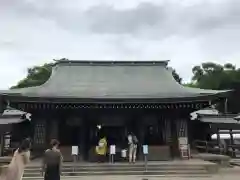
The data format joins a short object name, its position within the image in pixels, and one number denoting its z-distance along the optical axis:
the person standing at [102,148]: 9.80
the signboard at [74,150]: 9.01
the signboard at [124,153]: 9.98
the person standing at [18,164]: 3.49
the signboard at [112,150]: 9.22
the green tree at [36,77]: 30.19
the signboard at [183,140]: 10.65
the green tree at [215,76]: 32.47
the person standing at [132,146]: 9.68
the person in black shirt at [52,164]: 4.69
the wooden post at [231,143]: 13.86
